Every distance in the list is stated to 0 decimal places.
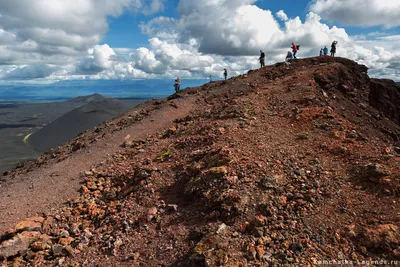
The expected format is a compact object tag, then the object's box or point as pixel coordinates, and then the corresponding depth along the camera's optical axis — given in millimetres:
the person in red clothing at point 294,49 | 30734
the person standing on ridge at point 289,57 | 30841
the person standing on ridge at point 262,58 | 34344
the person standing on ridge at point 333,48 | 31975
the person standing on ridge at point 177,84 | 34050
